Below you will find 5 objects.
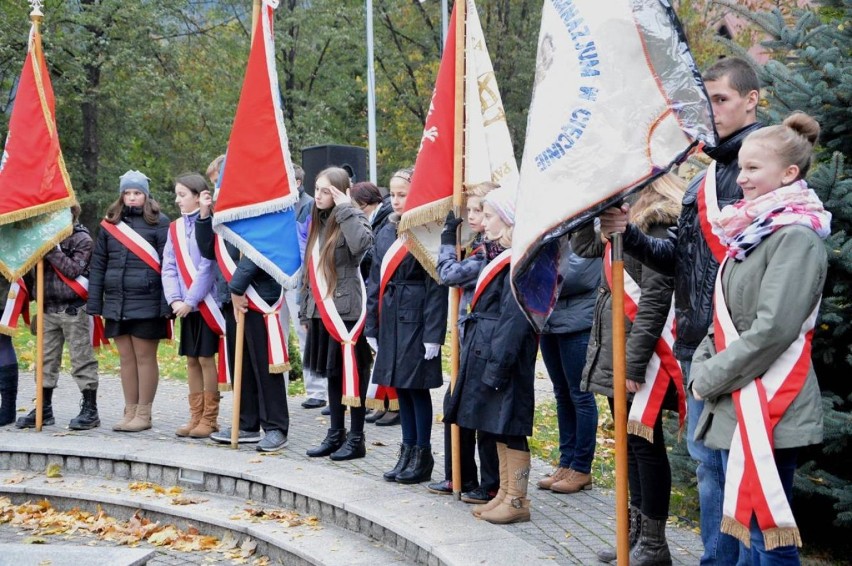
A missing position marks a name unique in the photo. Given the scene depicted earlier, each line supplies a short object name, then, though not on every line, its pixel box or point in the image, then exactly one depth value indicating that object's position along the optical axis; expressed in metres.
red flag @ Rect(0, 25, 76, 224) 9.02
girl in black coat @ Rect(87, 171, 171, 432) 8.66
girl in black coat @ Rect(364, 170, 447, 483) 6.79
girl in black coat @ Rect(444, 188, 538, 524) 5.73
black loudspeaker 12.26
